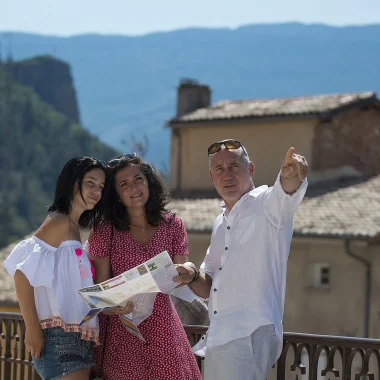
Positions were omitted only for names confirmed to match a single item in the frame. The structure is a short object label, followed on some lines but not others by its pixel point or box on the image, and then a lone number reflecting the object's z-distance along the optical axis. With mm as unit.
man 4465
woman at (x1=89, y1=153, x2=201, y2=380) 5137
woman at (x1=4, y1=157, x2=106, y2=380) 4918
